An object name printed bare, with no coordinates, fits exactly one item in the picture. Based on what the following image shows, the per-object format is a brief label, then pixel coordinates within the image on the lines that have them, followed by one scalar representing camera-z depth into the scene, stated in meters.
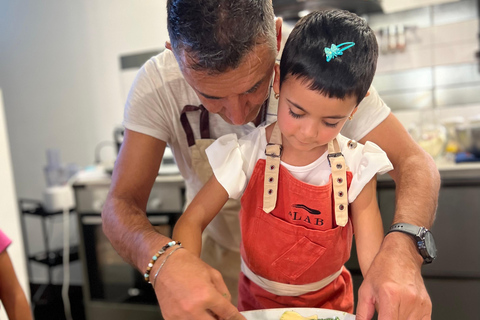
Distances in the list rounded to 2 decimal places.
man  0.70
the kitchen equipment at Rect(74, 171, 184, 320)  2.20
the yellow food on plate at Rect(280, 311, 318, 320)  0.75
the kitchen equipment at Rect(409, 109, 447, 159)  2.00
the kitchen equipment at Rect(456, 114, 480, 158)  1.97
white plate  0.76
